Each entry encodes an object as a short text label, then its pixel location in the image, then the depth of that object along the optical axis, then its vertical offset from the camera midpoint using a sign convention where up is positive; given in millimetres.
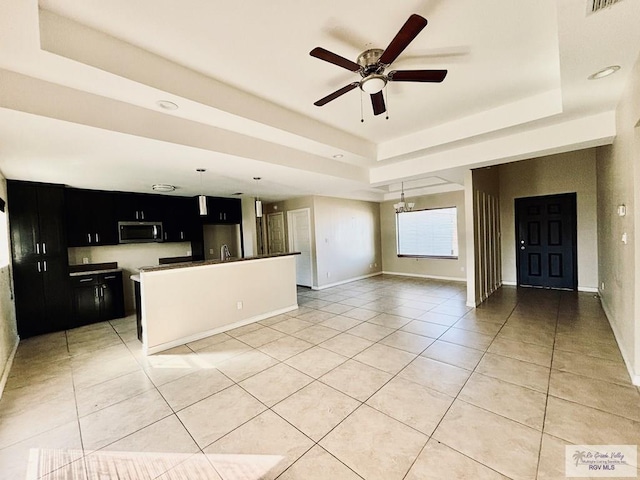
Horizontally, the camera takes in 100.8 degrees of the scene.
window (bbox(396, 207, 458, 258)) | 7129 -175
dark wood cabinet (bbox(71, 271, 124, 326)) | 4531 -965
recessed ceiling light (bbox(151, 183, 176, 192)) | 4750 +988
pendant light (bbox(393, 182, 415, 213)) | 6625 +551
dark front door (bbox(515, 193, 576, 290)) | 5598 -450
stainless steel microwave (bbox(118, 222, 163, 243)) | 5258 +194
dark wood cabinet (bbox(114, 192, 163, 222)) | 5234 +711
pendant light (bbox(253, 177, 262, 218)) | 4672 +489
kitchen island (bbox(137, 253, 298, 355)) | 3428 -899
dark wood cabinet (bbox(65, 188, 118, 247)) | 4723 +474
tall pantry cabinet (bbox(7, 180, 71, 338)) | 4004 -163
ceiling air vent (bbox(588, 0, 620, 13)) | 1421 +1164
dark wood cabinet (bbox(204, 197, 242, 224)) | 6457 +676
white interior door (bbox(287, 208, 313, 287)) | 6946 -209
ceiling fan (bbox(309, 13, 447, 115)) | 1696 +1173
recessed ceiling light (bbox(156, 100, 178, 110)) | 2305 +1202
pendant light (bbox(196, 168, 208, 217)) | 3784 +519
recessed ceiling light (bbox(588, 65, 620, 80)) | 2092 +1180
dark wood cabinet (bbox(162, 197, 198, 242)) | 5863 +482
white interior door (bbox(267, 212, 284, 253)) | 7746 +80
